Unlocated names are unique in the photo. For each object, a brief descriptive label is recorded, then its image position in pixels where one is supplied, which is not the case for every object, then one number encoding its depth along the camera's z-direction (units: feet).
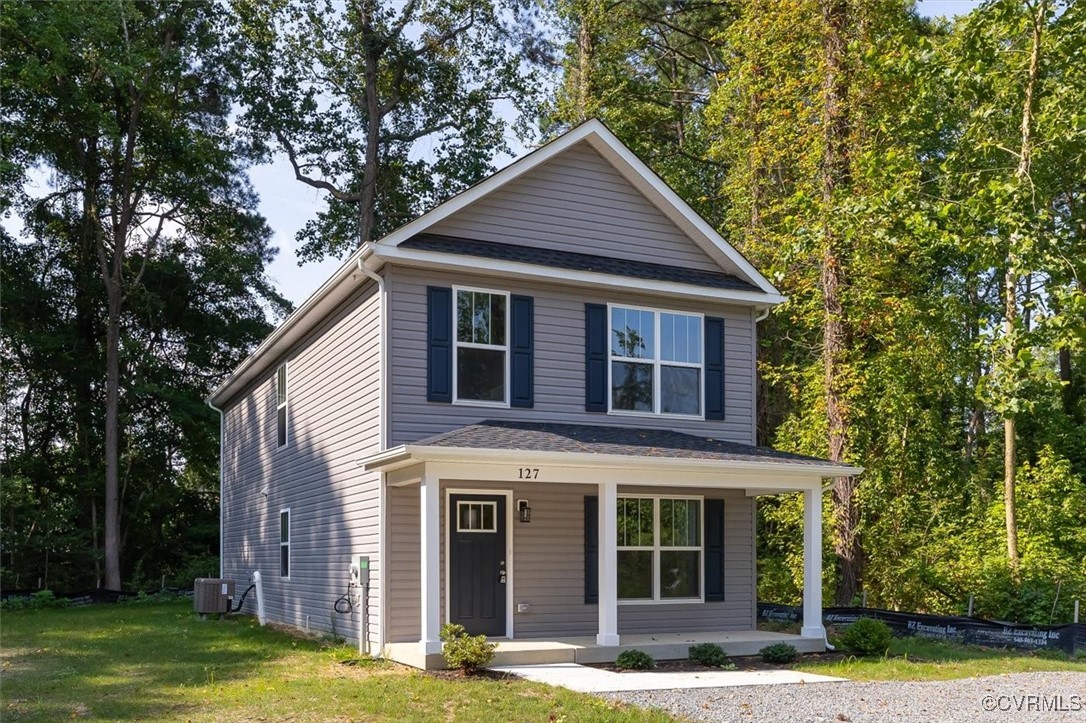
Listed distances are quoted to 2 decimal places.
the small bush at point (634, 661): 40.50
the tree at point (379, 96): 105.40
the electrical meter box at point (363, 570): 44.24
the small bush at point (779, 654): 43.06
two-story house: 43.16
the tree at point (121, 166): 90.38
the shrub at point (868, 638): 44.55
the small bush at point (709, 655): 42.16
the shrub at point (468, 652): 37.37
